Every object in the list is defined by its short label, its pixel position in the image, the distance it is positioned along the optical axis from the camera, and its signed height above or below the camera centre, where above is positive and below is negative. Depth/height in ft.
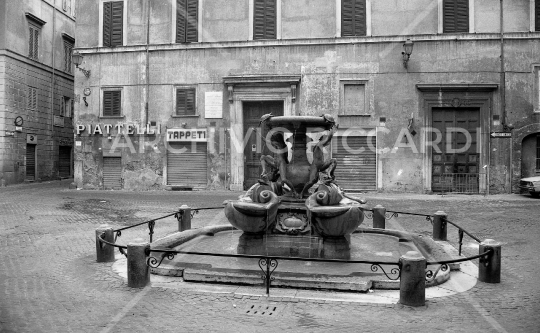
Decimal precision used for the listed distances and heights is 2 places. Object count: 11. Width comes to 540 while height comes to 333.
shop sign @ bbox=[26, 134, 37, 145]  91.83 +5.43
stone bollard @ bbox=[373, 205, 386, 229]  38.24 -3.83
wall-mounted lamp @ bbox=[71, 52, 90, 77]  77.87 +17.41
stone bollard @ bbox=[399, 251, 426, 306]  19.90 -4.66
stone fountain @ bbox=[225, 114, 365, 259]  25.96 -2.06
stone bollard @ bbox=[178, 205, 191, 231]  37.47 -3.96
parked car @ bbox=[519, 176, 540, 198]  65.05 -2.15
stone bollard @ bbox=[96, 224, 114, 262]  27.55 -4.54
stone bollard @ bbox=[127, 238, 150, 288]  22.36 -4.52
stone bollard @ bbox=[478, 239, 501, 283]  23.53 -4.57
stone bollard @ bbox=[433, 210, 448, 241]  34.73 -4.06
